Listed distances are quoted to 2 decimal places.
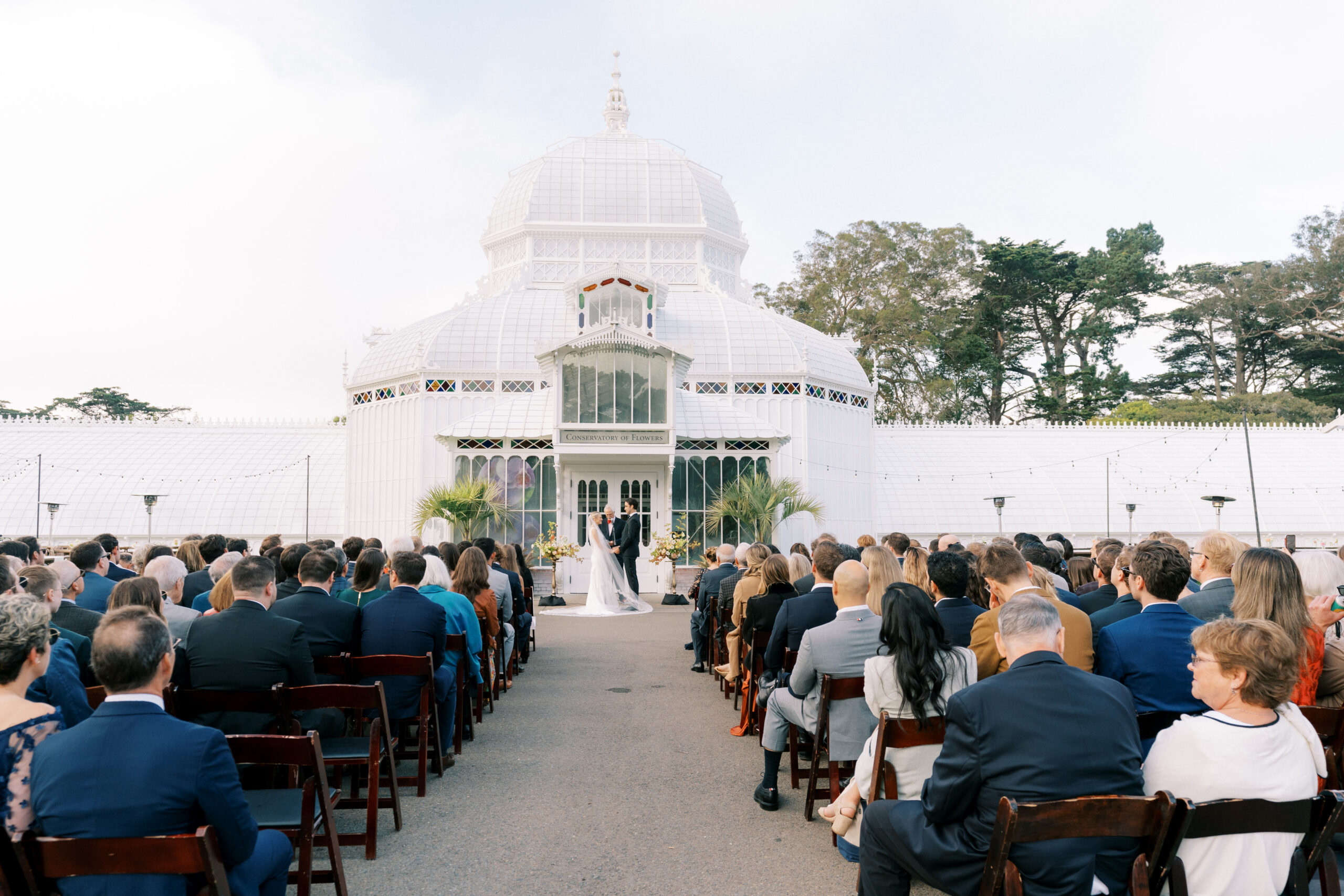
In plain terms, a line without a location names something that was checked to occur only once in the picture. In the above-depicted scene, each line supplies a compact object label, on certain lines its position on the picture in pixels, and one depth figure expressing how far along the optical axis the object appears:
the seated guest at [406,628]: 5.70
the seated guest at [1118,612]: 5.04
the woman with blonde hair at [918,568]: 6.08
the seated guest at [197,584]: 7.04
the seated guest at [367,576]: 6.48
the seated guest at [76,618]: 4.89
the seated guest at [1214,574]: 5.00
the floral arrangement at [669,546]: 17.11
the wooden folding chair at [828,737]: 4.73
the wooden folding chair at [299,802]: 3.38
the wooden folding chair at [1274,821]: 2.73
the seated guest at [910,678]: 3.92
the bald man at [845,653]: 4.84
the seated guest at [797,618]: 5.71
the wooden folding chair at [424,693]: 5.33
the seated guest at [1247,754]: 2.79
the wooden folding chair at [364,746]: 4.43
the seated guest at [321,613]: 5.58
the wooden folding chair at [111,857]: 2.50
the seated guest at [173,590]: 5.55
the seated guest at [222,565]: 6.34
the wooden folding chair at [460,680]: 6.52
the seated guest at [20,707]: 2.75
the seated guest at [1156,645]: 4.04
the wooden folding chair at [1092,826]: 2.65
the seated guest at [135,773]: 2.62
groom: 15.47
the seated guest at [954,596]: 5.09
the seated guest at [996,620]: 4.41
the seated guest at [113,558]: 7.87
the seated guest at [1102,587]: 6.11
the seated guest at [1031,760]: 2.88
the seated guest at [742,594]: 7.46
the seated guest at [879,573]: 5.07
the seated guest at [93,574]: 6.18
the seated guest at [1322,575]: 4.64
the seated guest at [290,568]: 6.76
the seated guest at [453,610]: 6.70
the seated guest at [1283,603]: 4.04
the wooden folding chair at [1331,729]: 3.70
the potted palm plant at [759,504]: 18.34
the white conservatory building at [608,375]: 18.02
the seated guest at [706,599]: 9.62
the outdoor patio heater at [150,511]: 19.44
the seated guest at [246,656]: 4.50
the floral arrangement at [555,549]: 16.80
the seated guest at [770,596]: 6.75
